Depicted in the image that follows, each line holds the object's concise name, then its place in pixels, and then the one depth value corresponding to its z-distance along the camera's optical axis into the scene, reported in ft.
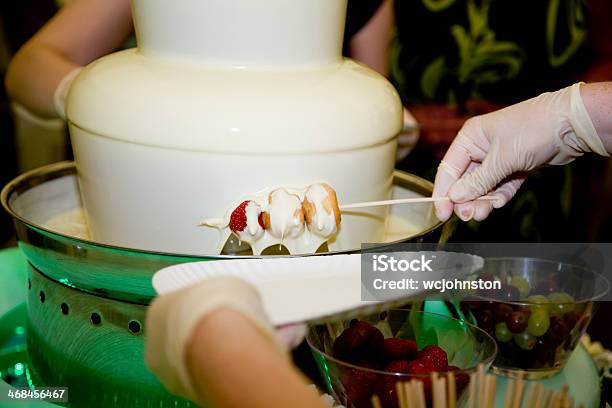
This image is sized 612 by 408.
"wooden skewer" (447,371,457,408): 2.22
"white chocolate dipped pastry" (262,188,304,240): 2.93
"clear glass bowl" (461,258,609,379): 3.35
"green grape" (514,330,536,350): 3.40
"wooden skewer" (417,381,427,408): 2.18
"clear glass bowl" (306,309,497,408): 2.60
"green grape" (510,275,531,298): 3.65
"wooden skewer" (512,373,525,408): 2.23
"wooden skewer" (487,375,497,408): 2.20
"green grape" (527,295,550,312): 3.33
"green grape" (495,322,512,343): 3.41
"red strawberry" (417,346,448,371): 2.75
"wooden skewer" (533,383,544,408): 2.32
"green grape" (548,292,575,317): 3.34
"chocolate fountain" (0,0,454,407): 2.97
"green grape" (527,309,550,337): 3.33
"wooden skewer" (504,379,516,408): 2.25
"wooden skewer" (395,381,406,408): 2.21
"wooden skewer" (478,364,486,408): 2.27
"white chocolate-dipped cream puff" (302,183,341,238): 2.96
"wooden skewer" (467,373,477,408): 2.33
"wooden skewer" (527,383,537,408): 2.34
